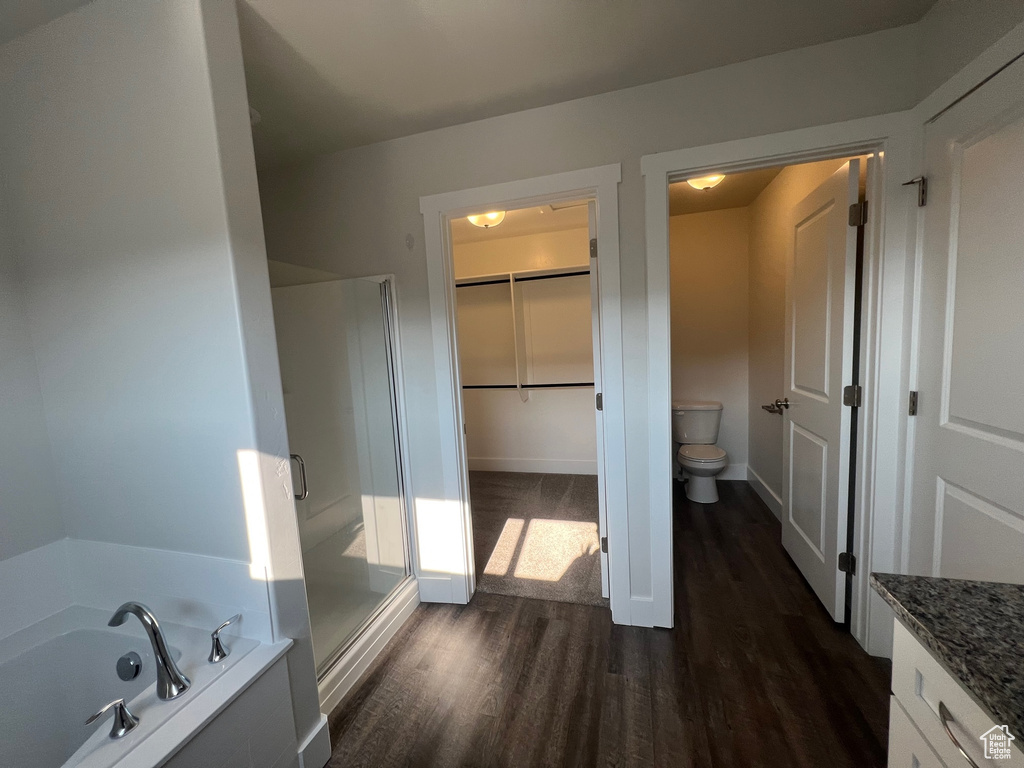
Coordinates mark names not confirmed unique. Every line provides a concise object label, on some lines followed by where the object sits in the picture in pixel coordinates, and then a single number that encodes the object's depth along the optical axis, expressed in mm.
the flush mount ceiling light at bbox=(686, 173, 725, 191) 2082
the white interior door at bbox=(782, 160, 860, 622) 1670
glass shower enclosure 1875
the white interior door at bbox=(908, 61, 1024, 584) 1066
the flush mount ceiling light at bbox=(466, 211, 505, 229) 2682
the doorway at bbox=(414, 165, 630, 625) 1747
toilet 3010
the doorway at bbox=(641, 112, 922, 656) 1453
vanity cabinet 566
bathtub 1029
